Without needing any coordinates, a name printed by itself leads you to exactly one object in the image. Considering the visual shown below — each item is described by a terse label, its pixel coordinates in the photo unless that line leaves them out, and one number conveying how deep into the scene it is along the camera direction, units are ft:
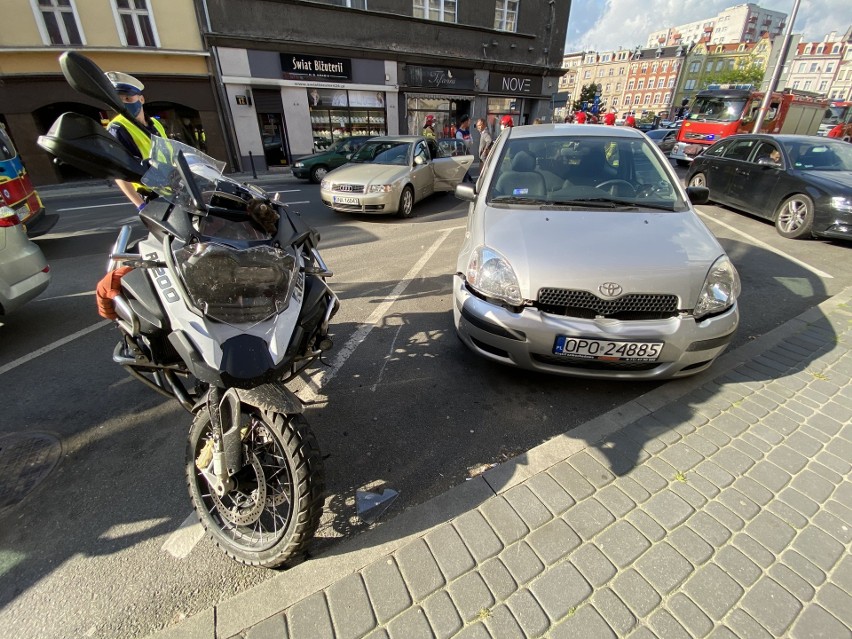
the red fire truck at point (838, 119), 76.25
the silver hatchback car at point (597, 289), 8.37
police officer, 9.39
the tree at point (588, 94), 190.82
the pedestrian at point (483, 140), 38.91
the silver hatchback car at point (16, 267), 11.55
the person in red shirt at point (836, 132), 70.49
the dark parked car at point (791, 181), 20.61
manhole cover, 7.25
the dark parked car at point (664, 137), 72.08
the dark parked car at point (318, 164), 44.24
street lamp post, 47.01
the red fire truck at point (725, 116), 53.52
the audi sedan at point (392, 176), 25.29
